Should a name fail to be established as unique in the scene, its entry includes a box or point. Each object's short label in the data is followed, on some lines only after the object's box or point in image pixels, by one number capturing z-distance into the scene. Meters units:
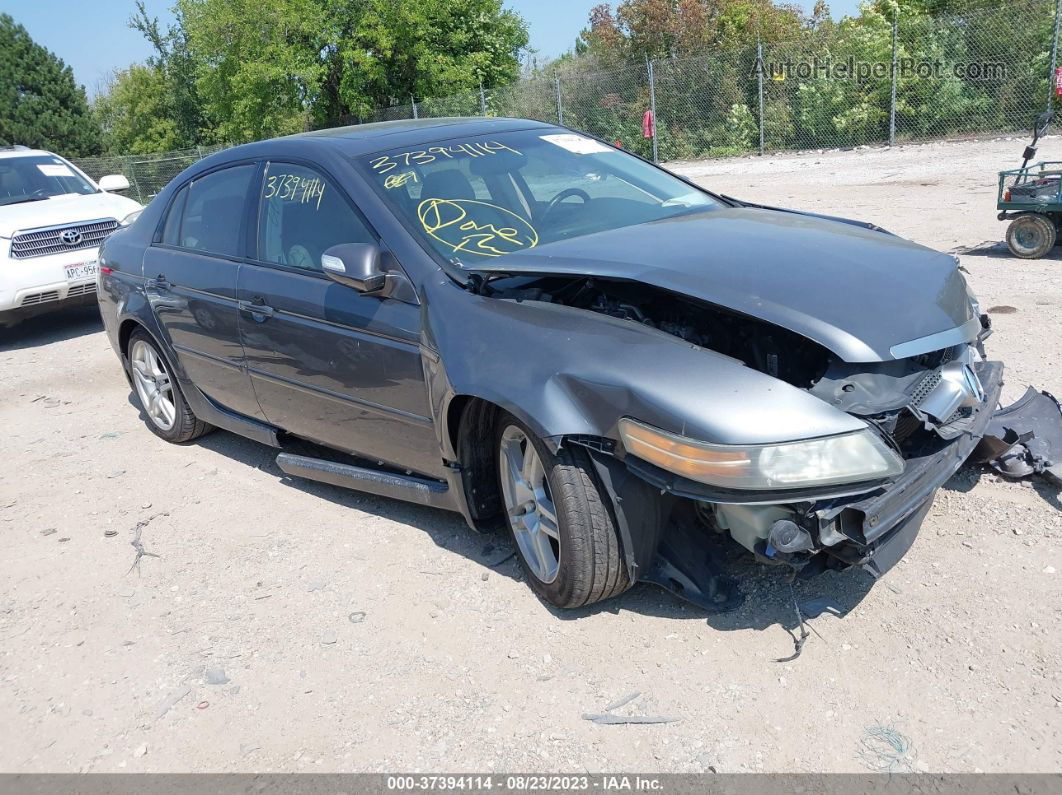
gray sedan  2.79
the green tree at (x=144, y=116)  38.00
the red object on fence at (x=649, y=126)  20.73
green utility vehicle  7.81
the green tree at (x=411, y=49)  27.47
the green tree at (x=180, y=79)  36.31
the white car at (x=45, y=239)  8.61
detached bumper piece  3.86
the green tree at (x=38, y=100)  35.25
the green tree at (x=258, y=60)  27.70
